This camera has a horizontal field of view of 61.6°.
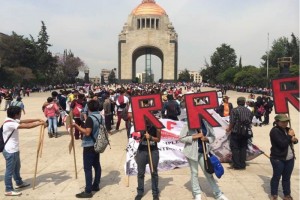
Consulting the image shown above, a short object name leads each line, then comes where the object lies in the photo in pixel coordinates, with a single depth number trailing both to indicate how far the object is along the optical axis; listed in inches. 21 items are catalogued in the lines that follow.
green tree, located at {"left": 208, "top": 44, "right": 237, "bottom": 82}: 2527.2
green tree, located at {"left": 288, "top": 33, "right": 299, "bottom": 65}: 1979.0
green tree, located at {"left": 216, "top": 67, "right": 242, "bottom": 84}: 1961.2
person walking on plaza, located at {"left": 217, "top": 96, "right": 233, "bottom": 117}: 343.8
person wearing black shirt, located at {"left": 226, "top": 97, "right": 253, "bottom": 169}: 228.7
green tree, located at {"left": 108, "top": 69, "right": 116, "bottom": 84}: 2852.5
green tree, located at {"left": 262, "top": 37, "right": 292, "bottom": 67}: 2207.6
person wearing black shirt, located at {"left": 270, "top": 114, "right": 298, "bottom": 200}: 164.6
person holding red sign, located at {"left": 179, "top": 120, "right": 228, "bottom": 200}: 165.2
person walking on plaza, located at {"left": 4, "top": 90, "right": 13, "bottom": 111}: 644.3
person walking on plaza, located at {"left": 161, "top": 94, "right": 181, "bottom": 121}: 327.6
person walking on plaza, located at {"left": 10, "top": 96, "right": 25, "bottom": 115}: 388.6
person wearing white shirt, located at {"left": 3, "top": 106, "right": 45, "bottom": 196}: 178.7
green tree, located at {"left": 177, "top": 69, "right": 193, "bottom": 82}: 3322.7
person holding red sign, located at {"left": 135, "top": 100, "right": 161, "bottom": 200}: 167.8
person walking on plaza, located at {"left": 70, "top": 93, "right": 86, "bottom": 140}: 338.3
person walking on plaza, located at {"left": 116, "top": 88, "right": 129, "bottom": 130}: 376.0
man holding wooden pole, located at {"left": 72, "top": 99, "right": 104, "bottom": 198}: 176.2
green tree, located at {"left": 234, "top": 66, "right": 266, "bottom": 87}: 1556.0
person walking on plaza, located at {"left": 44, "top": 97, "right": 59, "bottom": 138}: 350.7
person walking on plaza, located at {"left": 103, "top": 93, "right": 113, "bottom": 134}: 377.0
